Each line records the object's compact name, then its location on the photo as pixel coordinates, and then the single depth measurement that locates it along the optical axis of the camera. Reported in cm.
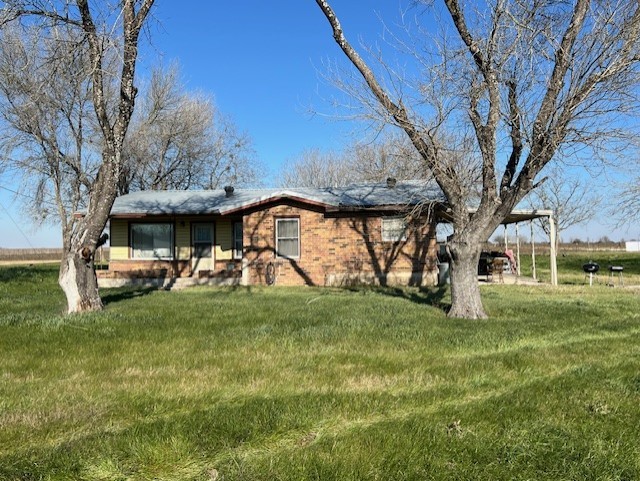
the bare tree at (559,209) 3538
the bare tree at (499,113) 894
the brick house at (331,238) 1738
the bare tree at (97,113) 1028
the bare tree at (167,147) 2894
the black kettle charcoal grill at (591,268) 1781
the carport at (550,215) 1769
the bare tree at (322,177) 4038
